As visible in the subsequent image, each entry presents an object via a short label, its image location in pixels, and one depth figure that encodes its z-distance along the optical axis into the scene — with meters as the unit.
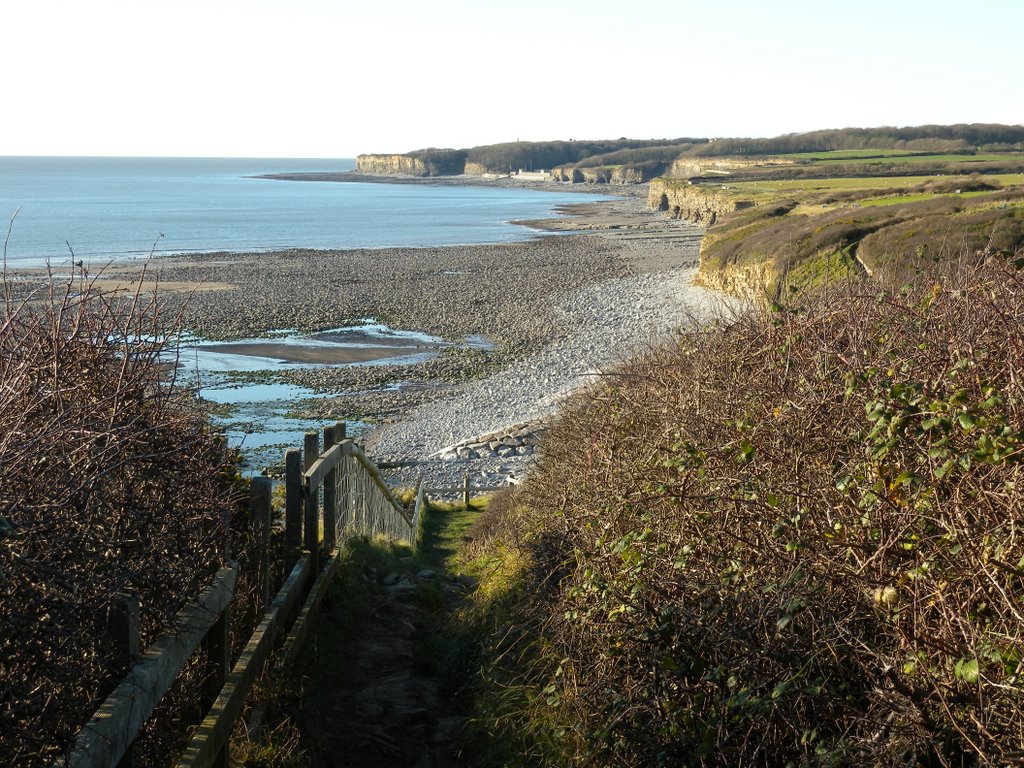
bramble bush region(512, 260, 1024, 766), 3.16
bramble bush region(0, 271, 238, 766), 2.62
